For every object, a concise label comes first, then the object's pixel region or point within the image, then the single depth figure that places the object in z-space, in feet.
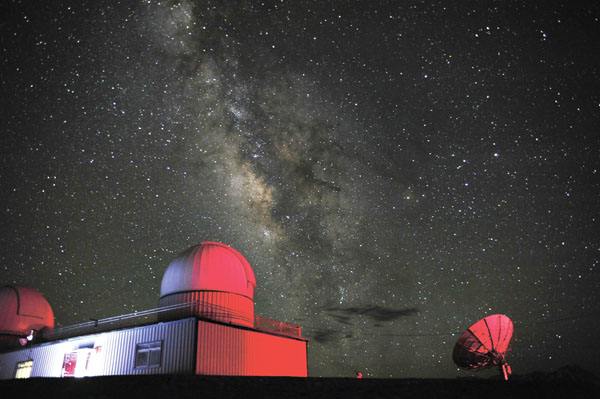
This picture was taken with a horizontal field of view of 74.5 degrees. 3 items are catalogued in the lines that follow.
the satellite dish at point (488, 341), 58.23
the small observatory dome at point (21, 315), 76.54
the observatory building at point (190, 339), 46.37
